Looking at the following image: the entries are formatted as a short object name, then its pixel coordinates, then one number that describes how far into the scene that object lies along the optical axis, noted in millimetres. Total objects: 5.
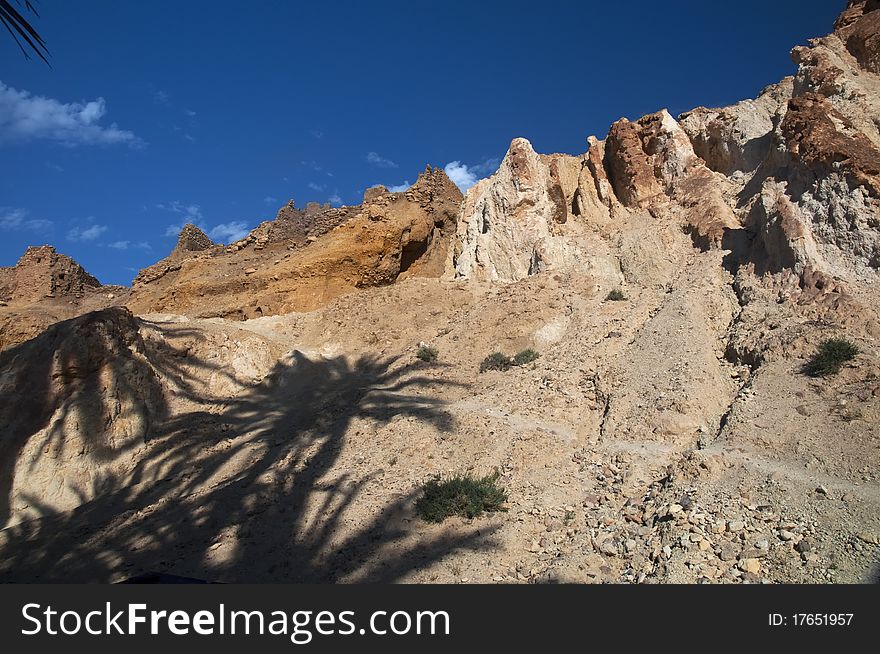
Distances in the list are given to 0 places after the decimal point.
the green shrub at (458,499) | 7652
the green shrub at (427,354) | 15079
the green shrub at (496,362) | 13953
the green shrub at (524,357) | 13766
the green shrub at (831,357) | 8914
